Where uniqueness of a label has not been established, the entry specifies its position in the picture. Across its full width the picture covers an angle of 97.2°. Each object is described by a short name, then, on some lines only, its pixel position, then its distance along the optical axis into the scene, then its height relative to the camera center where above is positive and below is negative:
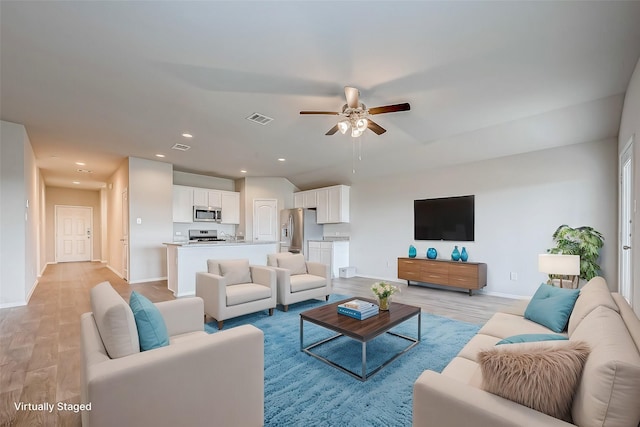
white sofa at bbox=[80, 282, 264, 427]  1.15 -0.76
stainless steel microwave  7.31 -0.07
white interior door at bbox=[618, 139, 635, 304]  3.20 -0.15
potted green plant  3.79 -0.49
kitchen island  4.81 -0.83
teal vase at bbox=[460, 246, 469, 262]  5.20 -0.84
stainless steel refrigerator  7.41 -0.50
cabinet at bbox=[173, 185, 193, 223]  6.98 +0.19
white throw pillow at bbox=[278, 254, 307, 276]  4.43 -0.84
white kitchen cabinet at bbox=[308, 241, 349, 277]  6.87 -1.06
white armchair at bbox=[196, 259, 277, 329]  3.29 -0.99
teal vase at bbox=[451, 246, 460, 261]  5.26 -0.83
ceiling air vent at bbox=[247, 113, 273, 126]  3.71 +1.26
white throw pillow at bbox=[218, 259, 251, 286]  3.76 -0.81
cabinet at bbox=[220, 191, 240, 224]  7.89 +0.12
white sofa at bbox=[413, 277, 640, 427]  0.89 -0.65
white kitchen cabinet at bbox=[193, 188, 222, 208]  7.36 +0.37
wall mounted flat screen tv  5.28 -0.16
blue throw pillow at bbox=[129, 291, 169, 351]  1.49 -0.62
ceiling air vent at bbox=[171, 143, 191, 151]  5.06 +1.18
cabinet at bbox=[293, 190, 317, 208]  7.85 +0.34
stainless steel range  7.57 -0.66
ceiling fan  2.73 +1.00
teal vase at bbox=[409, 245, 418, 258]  5.82 -0.86
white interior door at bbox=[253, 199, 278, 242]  8.00 -0.23
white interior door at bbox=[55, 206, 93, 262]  9.69 -0.74
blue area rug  1.79 -1.31
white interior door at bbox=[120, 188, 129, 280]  6.02 -0.52
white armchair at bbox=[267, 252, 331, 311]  3.87 -1.01
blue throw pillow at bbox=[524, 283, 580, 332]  2.08 -0.76
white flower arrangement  2.81 -0.80
